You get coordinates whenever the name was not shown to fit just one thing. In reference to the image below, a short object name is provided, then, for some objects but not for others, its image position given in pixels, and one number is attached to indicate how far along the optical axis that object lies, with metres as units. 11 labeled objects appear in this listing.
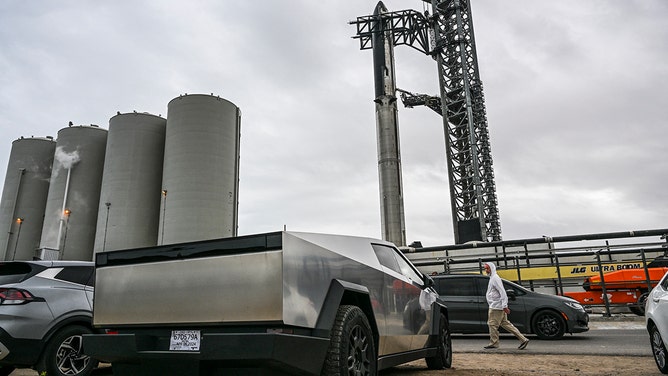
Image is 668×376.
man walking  8.98
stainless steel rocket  37.62
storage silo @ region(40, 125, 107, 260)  37.31
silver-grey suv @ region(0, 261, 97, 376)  5.29
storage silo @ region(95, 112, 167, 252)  35.16
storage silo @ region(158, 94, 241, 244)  33.00
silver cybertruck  3.40
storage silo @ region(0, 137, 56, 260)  40.59
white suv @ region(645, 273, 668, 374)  5.20
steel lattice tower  40.31
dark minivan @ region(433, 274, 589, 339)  10.59
